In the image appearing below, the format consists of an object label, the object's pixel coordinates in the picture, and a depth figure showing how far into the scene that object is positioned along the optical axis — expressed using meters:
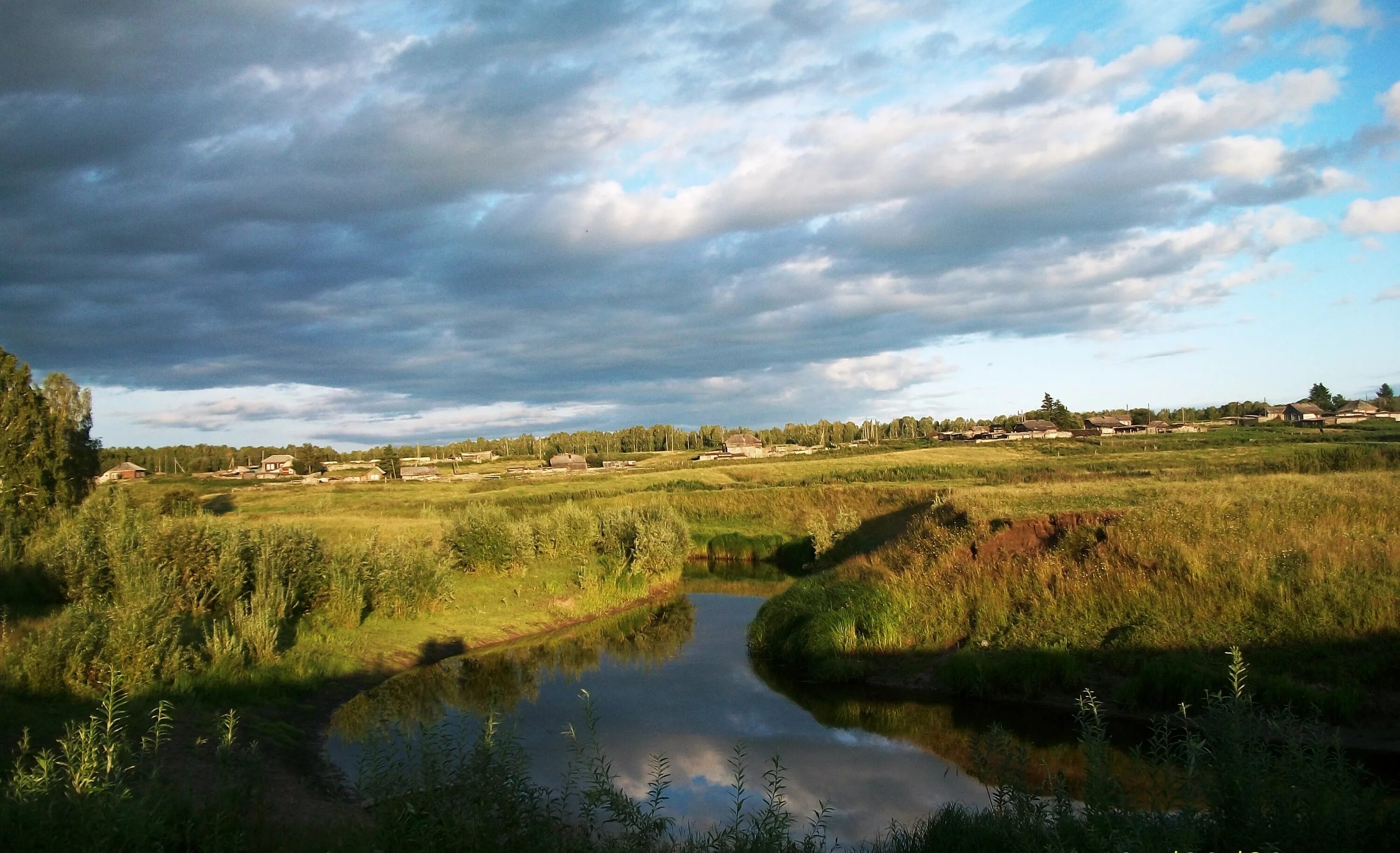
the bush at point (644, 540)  31.88
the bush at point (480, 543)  27.55
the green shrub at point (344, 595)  20.06
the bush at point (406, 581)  21.70
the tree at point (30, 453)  30.09
